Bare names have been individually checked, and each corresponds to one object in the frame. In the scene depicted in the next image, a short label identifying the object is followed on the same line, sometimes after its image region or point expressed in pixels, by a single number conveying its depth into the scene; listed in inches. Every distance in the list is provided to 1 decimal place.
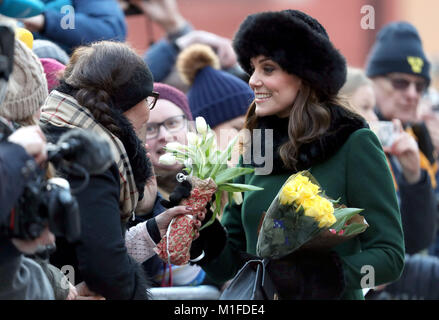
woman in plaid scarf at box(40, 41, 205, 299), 208.8
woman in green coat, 241.9
